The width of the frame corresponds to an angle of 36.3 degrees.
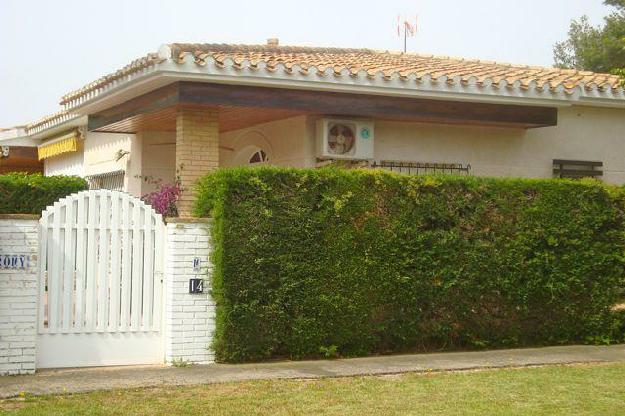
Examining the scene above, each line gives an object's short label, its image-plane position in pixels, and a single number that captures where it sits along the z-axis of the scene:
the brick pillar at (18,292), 9.48
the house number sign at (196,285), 10.27
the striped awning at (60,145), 20.80
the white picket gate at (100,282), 9.83
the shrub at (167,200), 13.93
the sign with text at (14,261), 9.46
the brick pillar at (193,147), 13.76
